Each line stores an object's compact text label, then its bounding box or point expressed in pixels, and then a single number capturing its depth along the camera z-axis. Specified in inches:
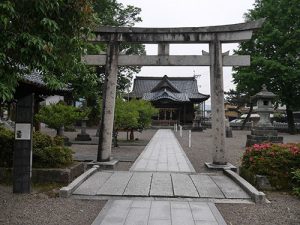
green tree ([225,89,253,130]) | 1388.2
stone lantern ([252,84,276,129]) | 549.5
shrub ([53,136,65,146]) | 288.6
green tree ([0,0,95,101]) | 121.7
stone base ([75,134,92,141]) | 643.5
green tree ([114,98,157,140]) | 531.7
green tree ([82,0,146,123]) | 628.1
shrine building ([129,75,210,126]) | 1276.8
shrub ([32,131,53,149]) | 268.6
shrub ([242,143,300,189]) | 233.1
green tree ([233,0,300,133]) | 879.4
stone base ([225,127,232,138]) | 820.9
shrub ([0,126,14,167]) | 261.9
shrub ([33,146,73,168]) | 256.6
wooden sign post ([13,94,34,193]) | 216.5
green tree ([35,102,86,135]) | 507.2
